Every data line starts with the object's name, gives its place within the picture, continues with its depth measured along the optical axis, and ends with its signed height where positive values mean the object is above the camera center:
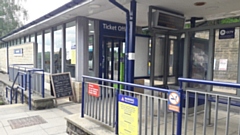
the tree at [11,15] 17.33 +4.17
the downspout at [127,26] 4.06 +0.73
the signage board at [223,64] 3.95 -0.05
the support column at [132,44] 4.02 +0.36
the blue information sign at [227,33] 3.82 +0.57
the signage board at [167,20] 4.12 +0.92
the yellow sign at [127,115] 2.55 -0.75
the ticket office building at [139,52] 3.97 +0.25
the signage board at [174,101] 2.04 -0.43
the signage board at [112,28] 6.42 +1.11
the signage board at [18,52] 11.17 +0.49
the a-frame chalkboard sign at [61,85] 5.97 -0.76
